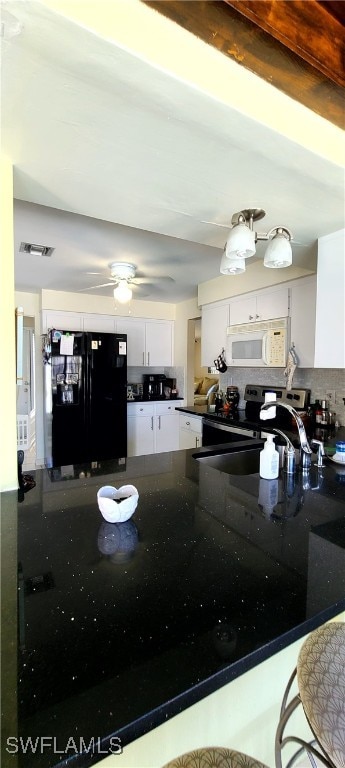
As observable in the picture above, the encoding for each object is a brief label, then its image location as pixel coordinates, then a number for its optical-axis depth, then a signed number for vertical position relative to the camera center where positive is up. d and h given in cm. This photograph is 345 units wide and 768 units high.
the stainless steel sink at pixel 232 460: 179 -52
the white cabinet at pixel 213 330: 343 +40
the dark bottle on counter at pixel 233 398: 353 -34
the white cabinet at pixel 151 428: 442 -86
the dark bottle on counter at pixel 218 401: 369 -39
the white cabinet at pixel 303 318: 252 +39
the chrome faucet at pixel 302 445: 144 -36
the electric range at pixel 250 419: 272 -47
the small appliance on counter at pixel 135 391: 467 -38
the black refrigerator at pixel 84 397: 371 -37
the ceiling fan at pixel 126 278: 279 +82
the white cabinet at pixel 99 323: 421 +56
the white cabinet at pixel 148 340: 456 +37
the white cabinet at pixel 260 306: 277 +56
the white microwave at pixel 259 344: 275 +21
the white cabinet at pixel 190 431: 345 -71
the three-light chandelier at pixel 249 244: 122 +48
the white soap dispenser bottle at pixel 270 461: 138 -40
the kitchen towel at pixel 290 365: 262 +2
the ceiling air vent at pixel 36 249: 250 +91
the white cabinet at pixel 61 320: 400 +57
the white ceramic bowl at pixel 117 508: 96 -42
